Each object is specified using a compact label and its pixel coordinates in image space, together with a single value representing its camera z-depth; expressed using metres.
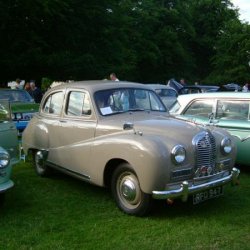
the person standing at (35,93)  17.78
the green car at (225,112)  8.35
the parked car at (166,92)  16.75
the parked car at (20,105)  11.92
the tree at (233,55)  45.94
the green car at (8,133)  7.36
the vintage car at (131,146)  5.77
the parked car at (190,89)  21.25
